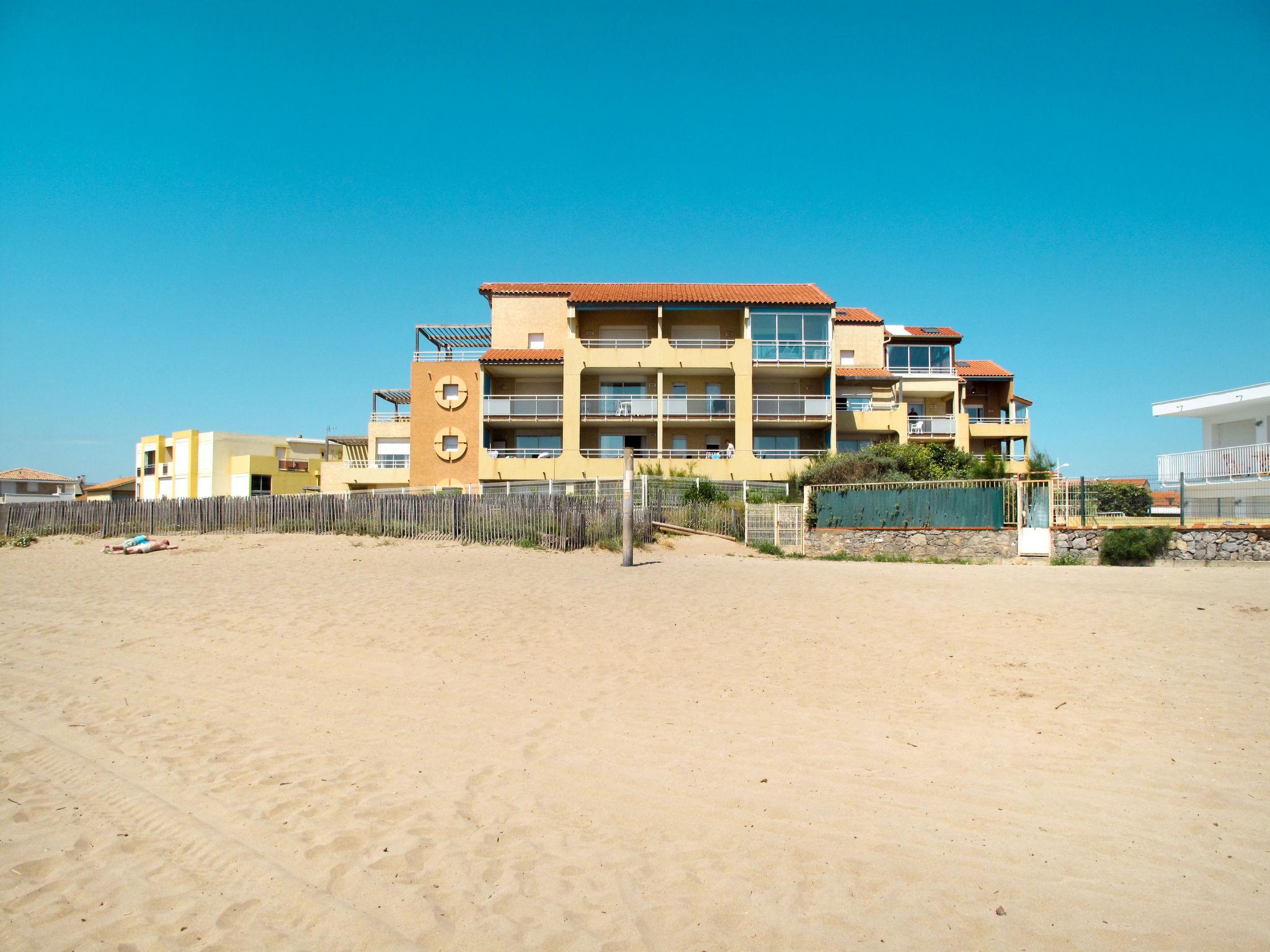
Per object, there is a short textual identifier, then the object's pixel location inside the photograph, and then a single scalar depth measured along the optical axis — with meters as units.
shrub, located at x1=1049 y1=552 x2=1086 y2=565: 18.88
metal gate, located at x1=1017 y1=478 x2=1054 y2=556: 19.66
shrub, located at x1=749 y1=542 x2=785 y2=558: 21.47
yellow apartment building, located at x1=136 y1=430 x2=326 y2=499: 55.75
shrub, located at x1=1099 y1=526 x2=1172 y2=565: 18.41
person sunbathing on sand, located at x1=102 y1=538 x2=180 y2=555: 19.77
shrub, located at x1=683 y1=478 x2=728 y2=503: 26.39
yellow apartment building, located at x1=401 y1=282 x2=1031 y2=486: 34.62
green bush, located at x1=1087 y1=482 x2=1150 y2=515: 20.42
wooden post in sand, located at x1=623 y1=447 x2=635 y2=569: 16.34
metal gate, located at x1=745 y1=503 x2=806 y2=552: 22.94
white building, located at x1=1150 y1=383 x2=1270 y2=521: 24.56
